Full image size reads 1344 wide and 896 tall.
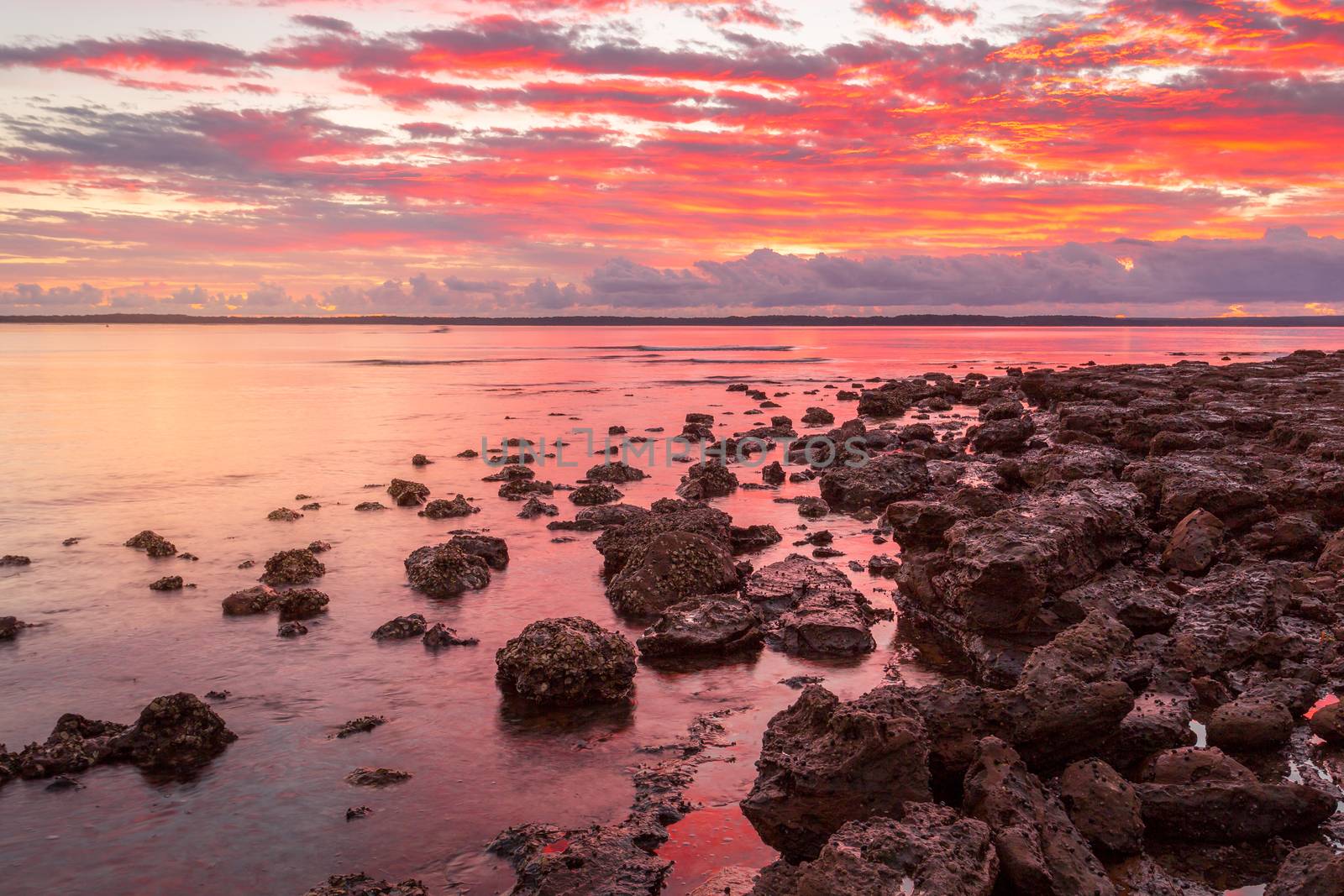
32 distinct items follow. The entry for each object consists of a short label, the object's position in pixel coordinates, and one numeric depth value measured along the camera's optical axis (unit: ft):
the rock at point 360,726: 35.04
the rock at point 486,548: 59.21
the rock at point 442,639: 44.98
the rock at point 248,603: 50.14
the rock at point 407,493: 81.41
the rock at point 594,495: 78.89
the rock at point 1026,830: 22.09
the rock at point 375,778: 31.07
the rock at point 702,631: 42.83
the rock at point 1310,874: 20.93
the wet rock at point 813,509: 73.05
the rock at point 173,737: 32.50
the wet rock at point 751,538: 62.64
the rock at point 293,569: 55.88
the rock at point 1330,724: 29.96
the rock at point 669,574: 49.70
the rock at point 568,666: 37.63
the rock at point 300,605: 49.83
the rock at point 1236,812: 25.58
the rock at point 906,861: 20.71
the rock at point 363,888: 24.40
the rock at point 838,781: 24.86
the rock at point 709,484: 81.61
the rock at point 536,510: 75.10
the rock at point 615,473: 91.35
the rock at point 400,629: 46.09
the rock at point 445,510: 76.13
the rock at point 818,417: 140.67
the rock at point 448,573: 54.03
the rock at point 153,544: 63.87
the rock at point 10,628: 46.19
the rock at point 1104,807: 24.57
